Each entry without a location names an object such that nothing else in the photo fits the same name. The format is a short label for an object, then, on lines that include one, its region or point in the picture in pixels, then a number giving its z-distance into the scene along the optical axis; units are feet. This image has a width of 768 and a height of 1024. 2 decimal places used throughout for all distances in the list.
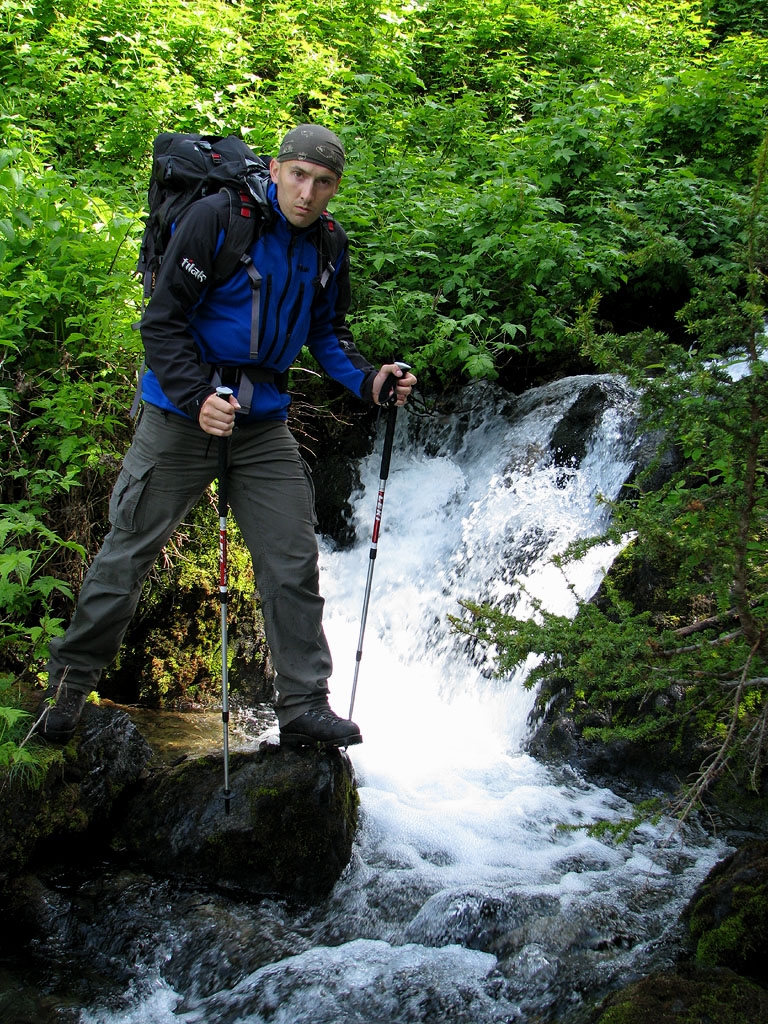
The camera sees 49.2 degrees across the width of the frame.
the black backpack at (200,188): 12.41
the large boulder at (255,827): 13.73
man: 12.19
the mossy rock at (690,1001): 9.30
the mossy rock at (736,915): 11.04
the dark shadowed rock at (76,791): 13.03
